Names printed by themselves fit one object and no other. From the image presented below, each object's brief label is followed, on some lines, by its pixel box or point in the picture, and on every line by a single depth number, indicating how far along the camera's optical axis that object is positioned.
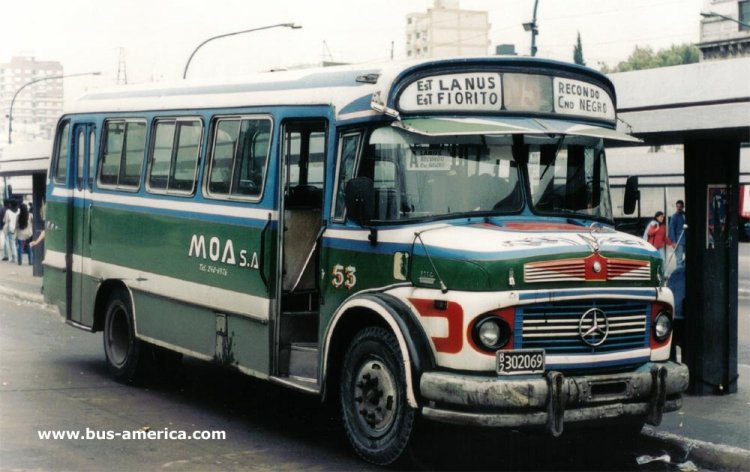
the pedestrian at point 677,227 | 19.91
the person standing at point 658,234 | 21.06
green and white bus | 7.36
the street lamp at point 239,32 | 36.59
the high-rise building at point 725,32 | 79.26
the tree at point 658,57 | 111.49
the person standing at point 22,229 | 32.12
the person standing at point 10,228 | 32.84
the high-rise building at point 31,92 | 142.75
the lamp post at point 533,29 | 32.72
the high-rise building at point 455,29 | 119.56
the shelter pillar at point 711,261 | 11.06
